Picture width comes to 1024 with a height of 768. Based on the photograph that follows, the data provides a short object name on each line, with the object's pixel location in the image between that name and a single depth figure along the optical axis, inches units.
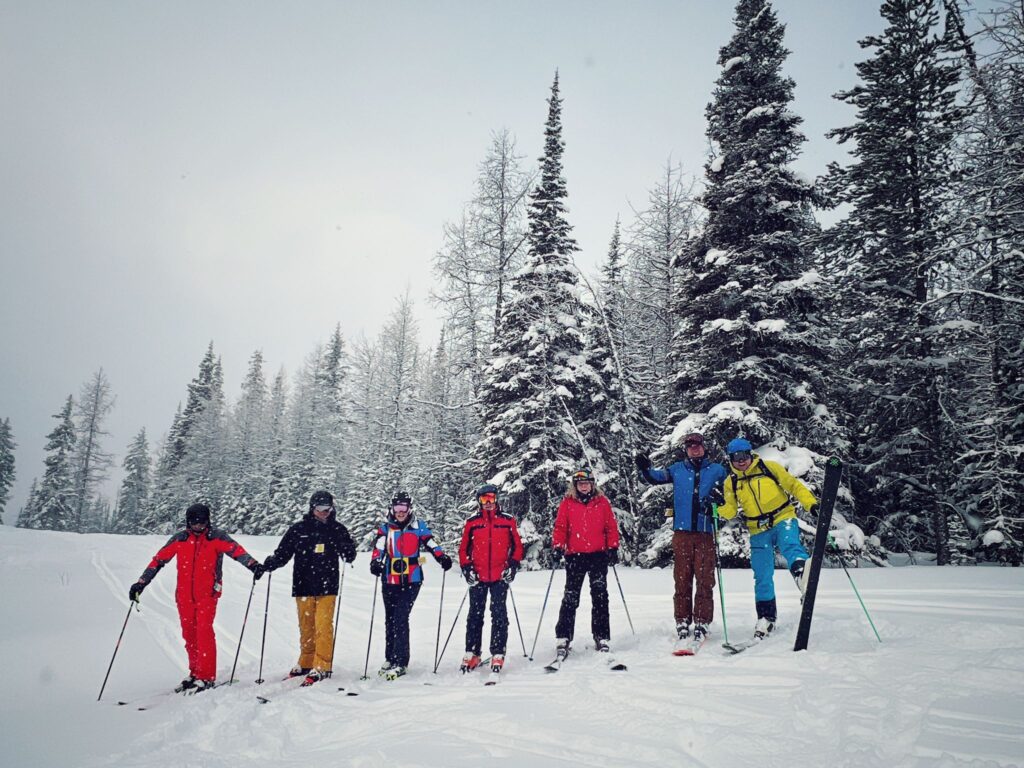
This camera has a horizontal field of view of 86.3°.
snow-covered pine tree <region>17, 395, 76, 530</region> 1861.5
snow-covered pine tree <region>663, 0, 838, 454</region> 476.4
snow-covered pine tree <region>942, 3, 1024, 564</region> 351.9
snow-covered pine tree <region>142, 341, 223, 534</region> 1796.3
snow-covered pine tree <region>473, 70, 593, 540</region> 606.5
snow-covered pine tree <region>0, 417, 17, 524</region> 1968.8
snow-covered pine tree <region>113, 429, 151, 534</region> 2331.4
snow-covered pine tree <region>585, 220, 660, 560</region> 639.8
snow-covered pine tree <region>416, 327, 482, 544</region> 871.7
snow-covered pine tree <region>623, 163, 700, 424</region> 799.1
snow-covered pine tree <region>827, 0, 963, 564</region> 555.2
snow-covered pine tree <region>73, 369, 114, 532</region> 2106.3
